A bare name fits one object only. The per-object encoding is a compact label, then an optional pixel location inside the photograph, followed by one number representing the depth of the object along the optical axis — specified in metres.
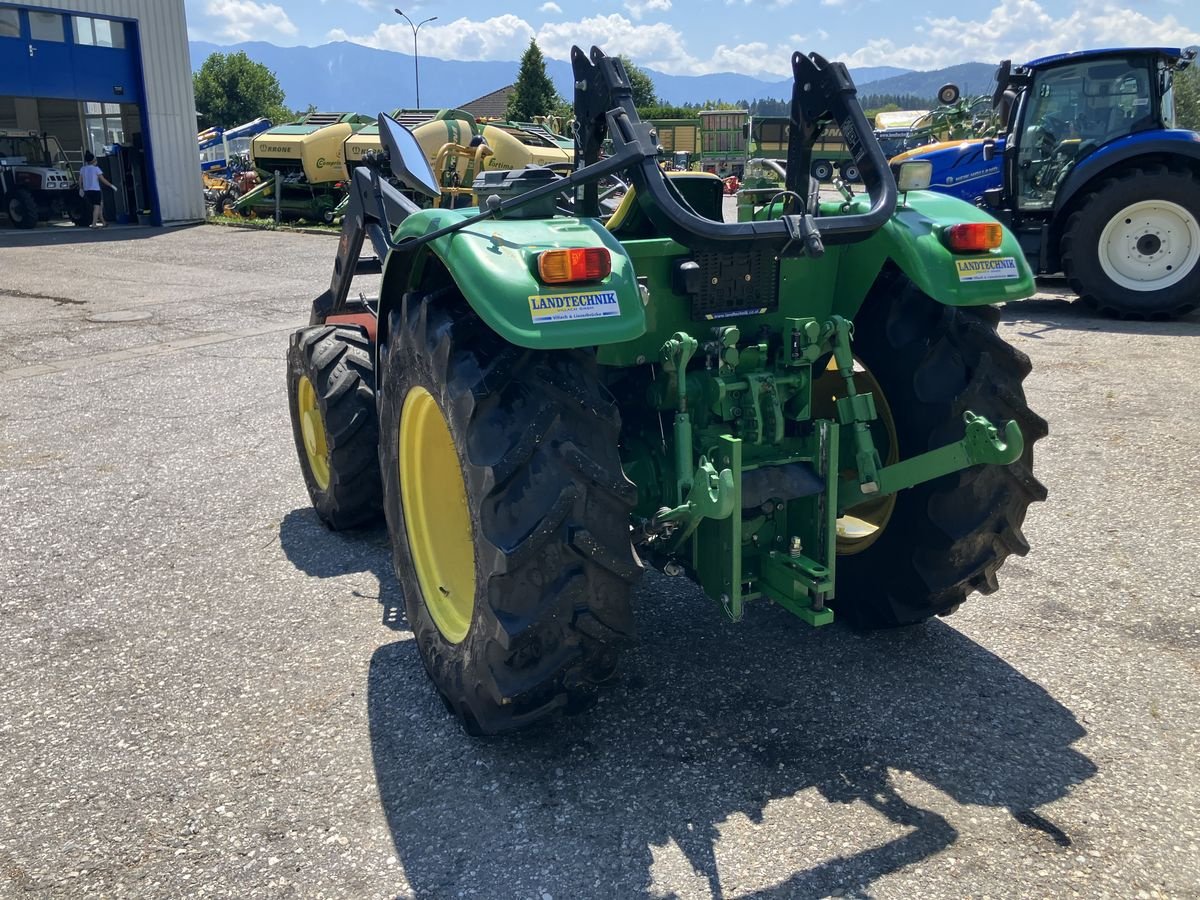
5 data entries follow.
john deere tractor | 2.69
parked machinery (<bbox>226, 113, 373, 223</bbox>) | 21.95
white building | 20.64
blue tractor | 9.41
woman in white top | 22.03
